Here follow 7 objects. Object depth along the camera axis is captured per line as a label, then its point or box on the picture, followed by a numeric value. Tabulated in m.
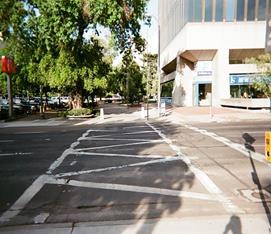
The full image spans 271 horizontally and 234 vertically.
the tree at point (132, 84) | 38.62
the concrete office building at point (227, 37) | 26.46
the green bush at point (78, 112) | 18.47
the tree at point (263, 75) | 19.47
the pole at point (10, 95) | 18.94
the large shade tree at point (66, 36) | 15.54
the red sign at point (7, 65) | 18.51
